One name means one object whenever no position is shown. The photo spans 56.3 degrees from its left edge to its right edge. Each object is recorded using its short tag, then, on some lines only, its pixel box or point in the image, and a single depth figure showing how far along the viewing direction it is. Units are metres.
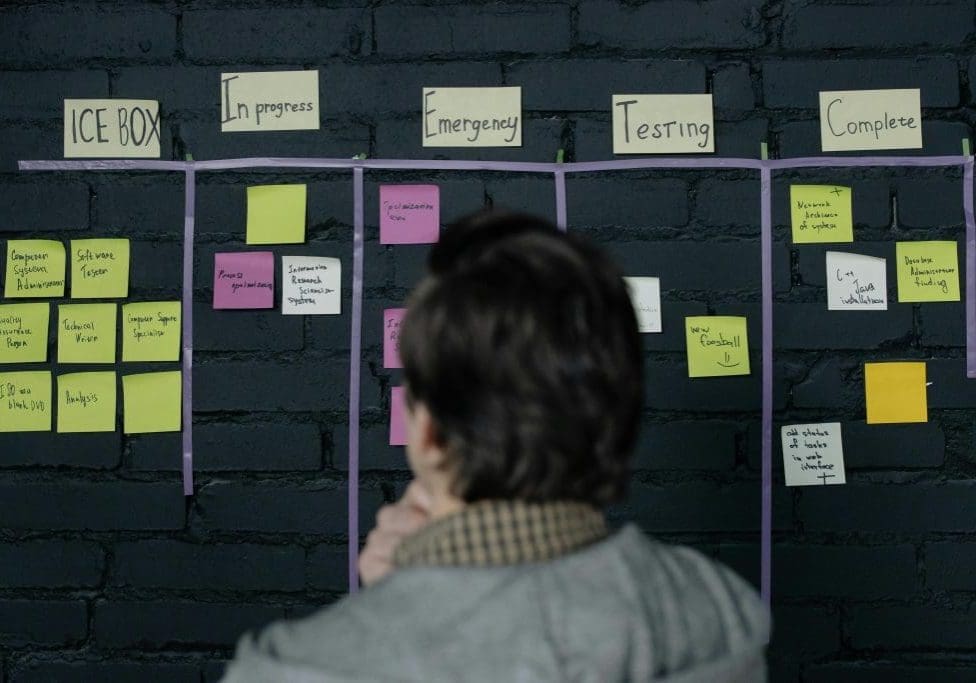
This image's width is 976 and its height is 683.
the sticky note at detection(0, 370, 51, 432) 1.61
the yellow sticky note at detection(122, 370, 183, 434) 1.60
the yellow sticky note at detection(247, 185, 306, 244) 1.59
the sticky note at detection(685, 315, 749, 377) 1.58
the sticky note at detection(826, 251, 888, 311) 1.59
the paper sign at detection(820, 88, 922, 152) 1.59
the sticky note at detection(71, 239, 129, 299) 1.60
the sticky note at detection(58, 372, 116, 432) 1.60
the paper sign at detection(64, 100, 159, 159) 1.60
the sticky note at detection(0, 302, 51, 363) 1.61
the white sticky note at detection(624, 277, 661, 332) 1.59
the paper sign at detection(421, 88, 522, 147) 1.59
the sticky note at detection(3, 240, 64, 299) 1.60
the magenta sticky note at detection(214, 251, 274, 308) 1.59
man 0.73
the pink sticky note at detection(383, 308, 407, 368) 1.58
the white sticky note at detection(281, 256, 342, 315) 1.59
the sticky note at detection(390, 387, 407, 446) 1.58
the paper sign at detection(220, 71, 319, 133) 1.60
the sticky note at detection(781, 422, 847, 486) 1.58
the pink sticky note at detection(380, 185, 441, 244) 1.59
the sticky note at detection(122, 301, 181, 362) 1.60
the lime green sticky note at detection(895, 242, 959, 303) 1.59
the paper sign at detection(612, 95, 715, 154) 1.59
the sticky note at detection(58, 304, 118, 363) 1.60
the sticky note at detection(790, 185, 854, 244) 1.59
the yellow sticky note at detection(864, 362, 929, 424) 1.59
